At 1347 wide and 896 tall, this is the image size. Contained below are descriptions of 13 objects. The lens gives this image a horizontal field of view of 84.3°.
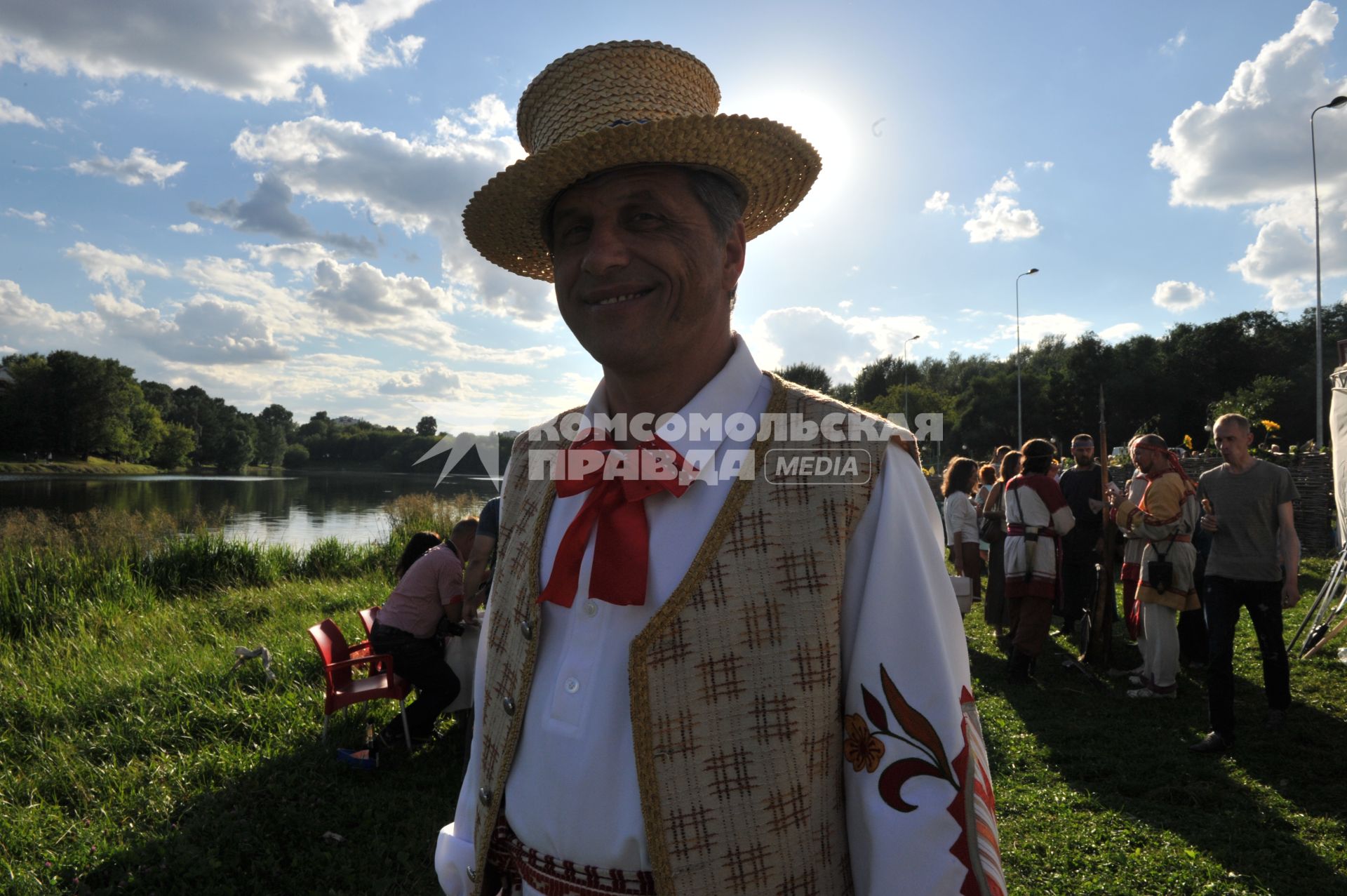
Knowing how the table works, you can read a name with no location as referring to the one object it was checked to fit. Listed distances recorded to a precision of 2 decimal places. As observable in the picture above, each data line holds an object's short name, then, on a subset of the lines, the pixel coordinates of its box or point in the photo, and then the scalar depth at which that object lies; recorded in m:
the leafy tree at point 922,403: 52.88
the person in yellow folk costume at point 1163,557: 5.37
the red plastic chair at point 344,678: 4.64
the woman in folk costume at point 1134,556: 6.01
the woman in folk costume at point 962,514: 6.80
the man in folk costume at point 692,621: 1.04
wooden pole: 6.04
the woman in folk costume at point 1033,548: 5.80
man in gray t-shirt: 4.46
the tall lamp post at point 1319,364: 19.83
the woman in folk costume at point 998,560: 7.26
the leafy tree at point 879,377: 69.69
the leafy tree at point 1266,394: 34.81
